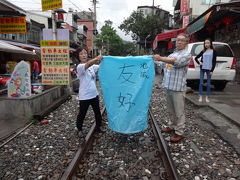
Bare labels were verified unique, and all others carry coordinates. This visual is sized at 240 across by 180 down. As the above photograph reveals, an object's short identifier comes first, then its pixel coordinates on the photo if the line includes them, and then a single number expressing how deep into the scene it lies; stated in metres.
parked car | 6.94
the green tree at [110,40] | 55.89
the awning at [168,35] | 15.58
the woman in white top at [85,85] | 3.47
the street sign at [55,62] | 6.44
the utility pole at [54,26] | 7.50
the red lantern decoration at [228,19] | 9.53
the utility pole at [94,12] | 30.14
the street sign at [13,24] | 7.59
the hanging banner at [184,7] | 19.53
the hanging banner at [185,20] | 18.37
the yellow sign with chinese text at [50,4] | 6.64
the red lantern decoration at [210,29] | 12.40
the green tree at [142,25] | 33.69
